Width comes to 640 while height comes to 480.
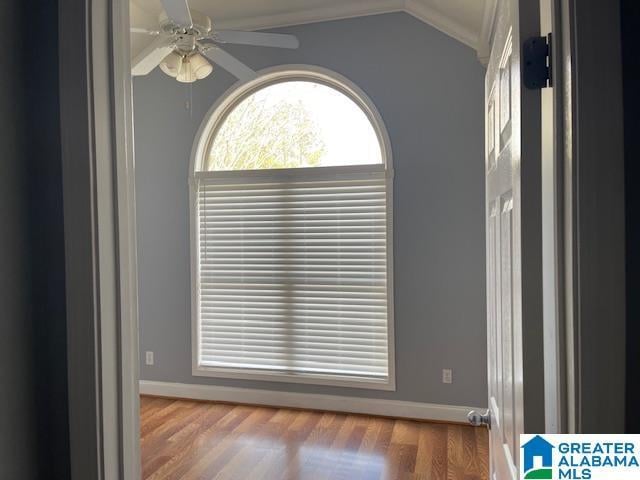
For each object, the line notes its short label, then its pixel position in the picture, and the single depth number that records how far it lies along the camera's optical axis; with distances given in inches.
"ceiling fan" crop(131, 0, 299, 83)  78.2
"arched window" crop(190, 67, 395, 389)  133.6
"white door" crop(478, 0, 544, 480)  30.8
